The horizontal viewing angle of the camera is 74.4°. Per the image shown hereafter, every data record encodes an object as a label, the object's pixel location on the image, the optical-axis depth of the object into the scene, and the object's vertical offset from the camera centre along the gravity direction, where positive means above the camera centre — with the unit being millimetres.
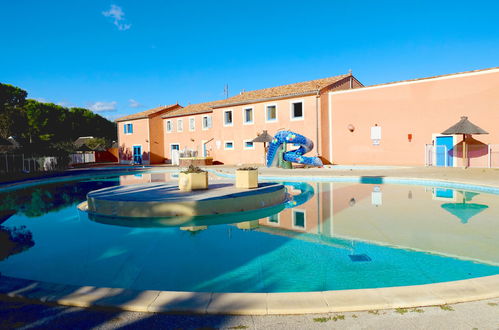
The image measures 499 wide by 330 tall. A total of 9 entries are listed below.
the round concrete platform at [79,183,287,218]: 8391 -1239
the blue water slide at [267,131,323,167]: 21550 +383
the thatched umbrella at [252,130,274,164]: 23438 +1073
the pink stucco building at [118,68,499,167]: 19125 +2303
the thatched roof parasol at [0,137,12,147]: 25103 +1388
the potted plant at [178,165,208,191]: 10672 -810
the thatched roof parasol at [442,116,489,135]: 17844 +1054
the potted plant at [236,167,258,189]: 10734 -809
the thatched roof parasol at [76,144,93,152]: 34656 +1051
